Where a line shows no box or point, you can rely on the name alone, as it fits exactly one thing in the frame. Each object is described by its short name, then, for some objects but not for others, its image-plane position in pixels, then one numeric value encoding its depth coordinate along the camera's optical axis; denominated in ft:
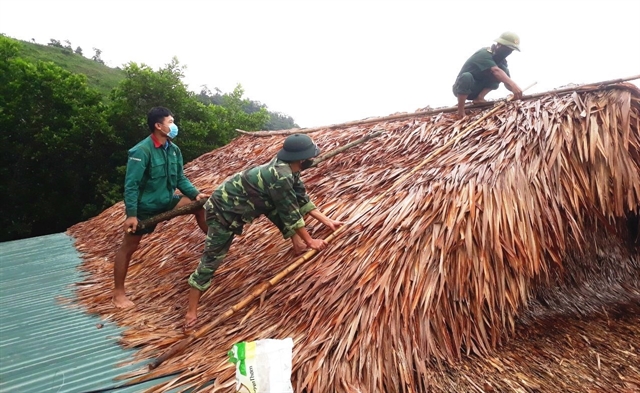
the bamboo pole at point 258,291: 7.80
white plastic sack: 5.79
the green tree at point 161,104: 46.42
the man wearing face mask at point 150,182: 10.37
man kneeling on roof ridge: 13.21
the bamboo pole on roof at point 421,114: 10.39
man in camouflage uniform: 8.71
